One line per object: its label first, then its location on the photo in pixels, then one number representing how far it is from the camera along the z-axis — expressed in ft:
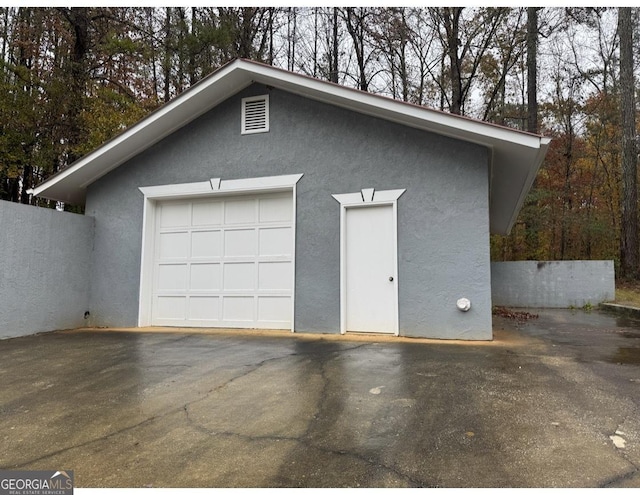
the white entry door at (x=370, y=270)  21.31
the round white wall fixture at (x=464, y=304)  19.63
